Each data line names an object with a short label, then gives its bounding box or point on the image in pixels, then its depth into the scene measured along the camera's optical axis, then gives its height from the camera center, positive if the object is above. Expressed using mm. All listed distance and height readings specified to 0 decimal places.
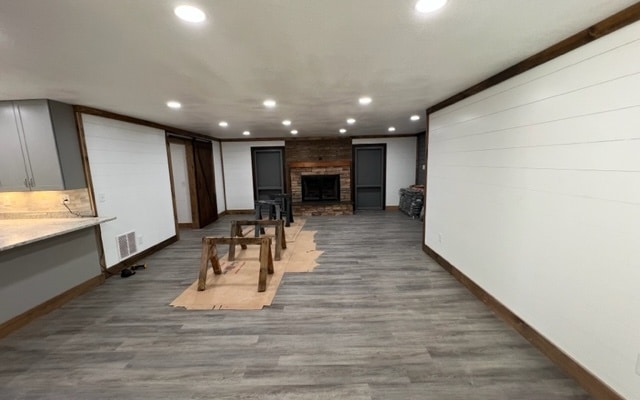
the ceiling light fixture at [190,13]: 1254 +795
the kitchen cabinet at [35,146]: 2811 +333
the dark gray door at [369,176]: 7598 -319
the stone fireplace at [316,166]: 7434 +7
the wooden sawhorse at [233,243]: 3029 -1059
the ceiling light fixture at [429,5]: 1250 +786
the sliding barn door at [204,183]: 6031 -325
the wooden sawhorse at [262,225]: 3967 -1001
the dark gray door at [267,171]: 7633 -75
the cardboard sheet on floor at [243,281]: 2754 -1417
